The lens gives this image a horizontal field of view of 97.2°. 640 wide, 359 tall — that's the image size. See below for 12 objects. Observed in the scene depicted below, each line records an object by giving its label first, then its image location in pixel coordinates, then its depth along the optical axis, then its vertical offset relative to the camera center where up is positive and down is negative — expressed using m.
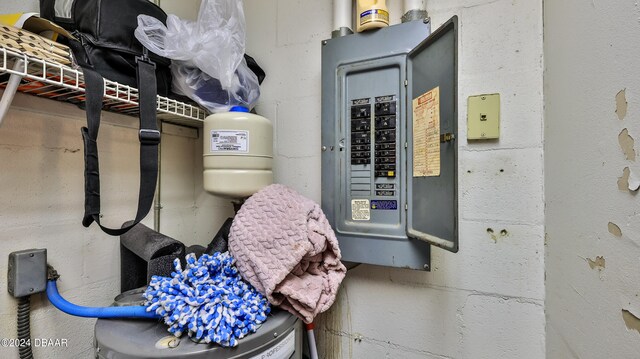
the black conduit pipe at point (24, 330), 0.68 -0.37
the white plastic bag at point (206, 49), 0.80 +0.38
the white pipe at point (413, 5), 0.88 +0.54
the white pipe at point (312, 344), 0.95 -0.56
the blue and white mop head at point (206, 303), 0.58 -0.28
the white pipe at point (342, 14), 0.97 +0.56
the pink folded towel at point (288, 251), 0.71 -0.20
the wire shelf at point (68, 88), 0.54 +0.22
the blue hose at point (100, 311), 0.64 -0.31
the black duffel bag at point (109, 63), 0.66 +0.30
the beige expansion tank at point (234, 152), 0.88 +0.08
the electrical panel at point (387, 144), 0.76 +0.10
